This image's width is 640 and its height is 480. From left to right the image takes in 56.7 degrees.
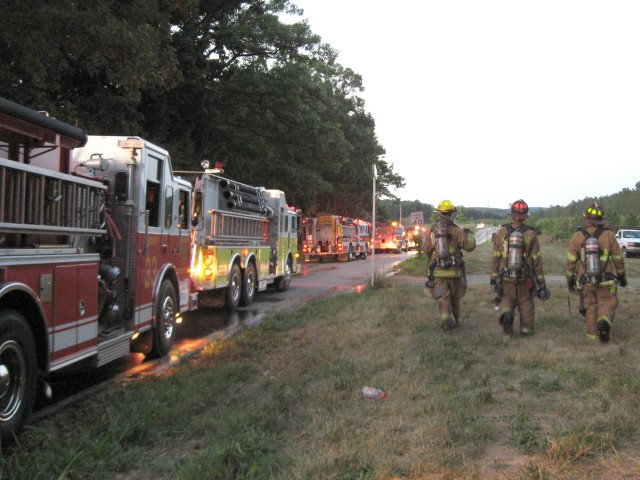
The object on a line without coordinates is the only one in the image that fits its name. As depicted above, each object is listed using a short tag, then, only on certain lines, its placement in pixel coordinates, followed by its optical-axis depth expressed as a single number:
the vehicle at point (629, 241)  34.25
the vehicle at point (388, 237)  48.66
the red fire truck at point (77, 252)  4.42
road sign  26.25
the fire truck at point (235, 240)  11.40
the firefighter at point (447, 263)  7.93
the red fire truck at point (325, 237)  34.00
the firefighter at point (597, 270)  7.02
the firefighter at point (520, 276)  7.45
